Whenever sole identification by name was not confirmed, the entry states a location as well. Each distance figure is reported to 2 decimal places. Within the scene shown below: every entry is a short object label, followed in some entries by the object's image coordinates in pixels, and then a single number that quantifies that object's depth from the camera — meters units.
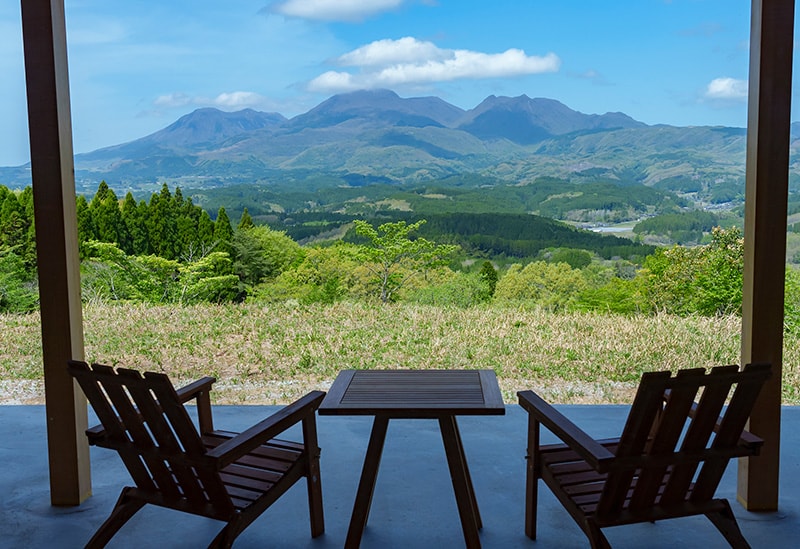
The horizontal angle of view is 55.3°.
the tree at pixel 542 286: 11.52
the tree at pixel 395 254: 12.20
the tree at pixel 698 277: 10.38
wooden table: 2.15
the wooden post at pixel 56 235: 2.47
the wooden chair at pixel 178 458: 1.95
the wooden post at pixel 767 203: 2.35
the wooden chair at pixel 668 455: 1.87
